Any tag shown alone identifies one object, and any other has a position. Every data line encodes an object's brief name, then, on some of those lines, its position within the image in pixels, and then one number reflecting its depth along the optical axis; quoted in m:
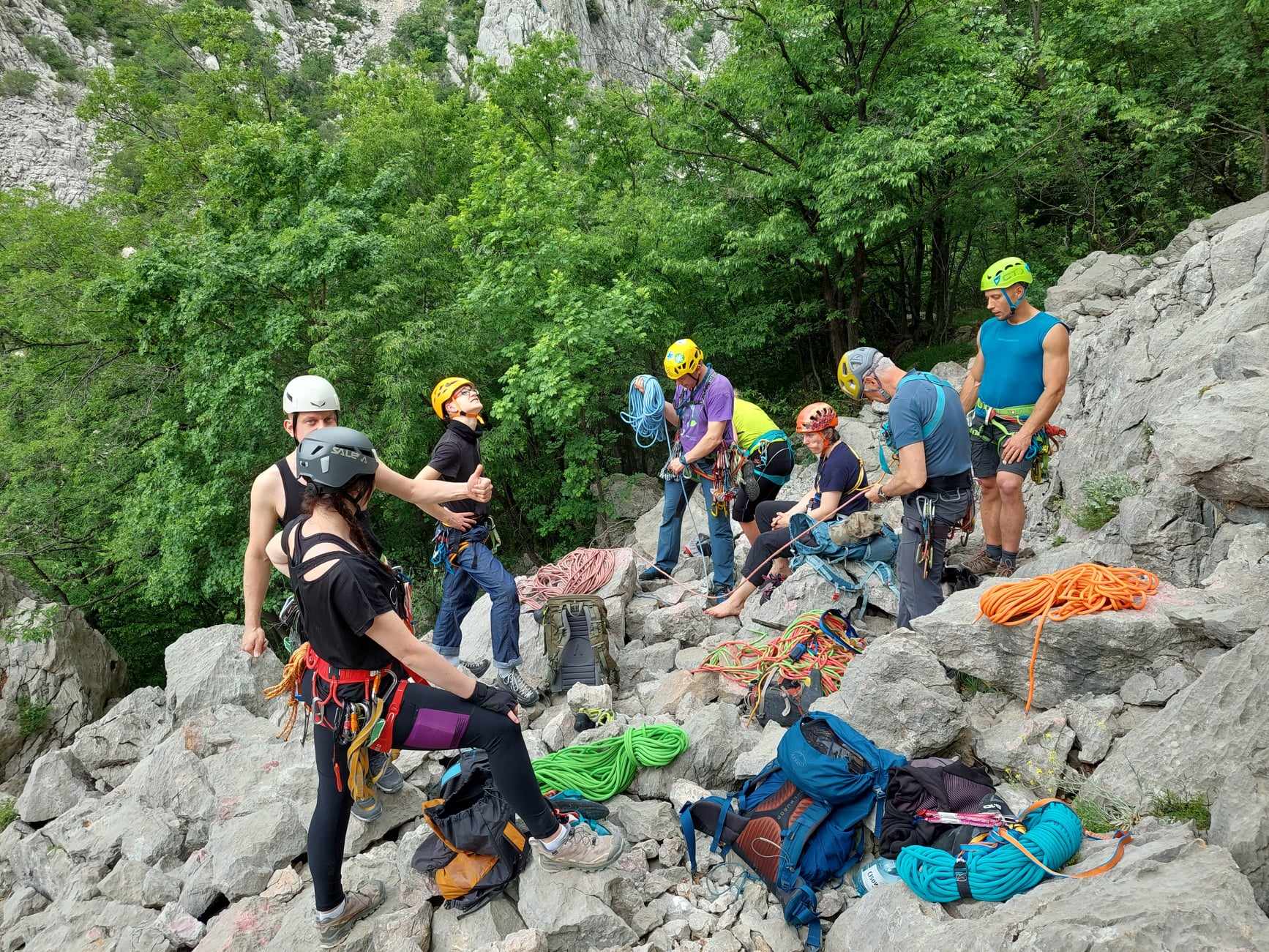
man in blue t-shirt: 4.01
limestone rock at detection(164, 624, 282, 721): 6.14
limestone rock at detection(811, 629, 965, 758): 3.31
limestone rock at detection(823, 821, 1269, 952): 1.80
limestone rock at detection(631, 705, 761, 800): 3.68
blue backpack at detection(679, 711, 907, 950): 2.83
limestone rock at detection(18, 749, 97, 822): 5.63
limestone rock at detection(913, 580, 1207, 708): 3.23
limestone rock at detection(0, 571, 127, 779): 10.01
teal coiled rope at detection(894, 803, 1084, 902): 2.38
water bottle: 2.73
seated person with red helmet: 5.04
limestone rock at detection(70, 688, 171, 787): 6.23
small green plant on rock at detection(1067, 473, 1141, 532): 5.09
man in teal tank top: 4.46
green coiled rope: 3.61
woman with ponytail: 2.56
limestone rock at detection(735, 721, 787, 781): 3.52
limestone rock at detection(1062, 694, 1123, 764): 3.09
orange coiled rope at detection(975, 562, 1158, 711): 3.39
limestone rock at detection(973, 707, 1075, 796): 3.09
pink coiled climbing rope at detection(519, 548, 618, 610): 6.60
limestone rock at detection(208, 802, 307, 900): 3.48
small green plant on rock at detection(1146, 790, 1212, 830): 2.53
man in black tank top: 3.49
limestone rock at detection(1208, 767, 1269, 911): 2.16
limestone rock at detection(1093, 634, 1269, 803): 2.58
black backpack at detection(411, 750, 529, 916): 2.98
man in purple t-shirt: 5.84
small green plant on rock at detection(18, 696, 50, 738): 10.02
